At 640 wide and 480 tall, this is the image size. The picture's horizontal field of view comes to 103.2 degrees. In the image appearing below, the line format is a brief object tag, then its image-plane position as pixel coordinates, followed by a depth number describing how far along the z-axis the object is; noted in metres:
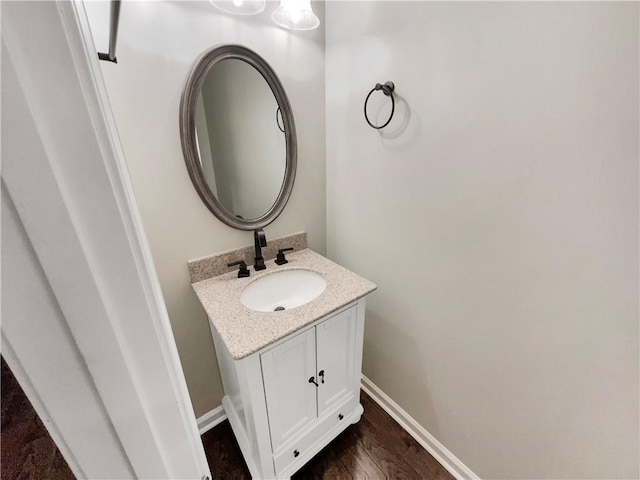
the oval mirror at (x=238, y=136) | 0.99
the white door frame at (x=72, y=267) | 0.20
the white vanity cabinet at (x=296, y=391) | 0.88
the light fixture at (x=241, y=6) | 0.93
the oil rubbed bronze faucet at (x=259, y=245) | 1.17
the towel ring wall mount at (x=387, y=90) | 0.98
